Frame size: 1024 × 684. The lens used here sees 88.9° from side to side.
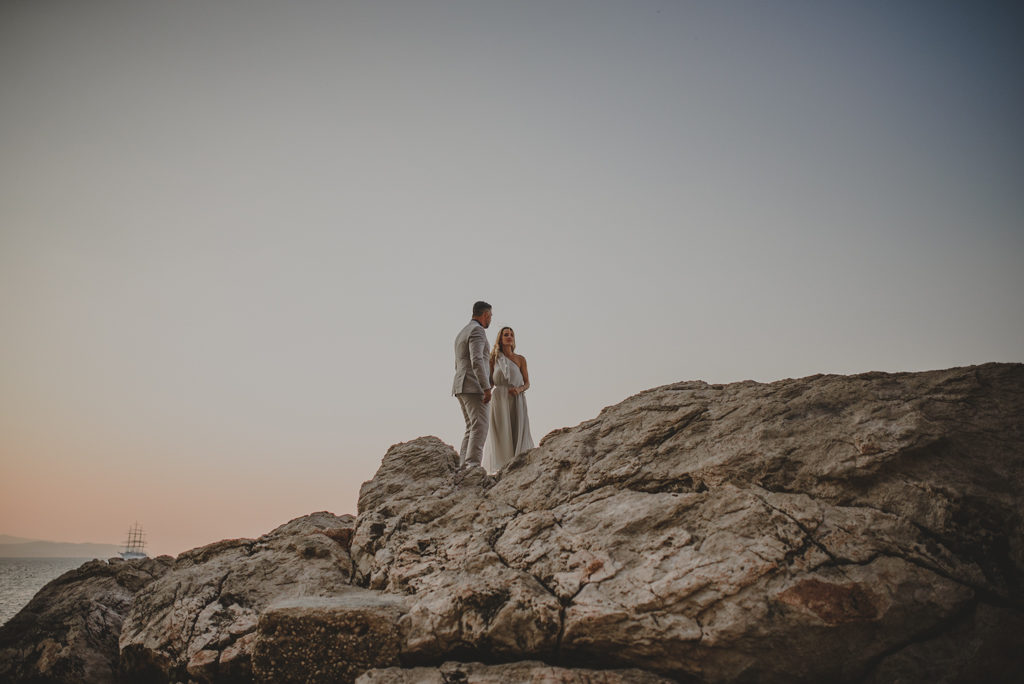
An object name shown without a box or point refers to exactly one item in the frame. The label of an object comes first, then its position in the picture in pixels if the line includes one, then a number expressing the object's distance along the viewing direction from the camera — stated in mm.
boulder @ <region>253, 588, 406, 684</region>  5367
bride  11055
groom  9562
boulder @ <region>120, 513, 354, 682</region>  6262
